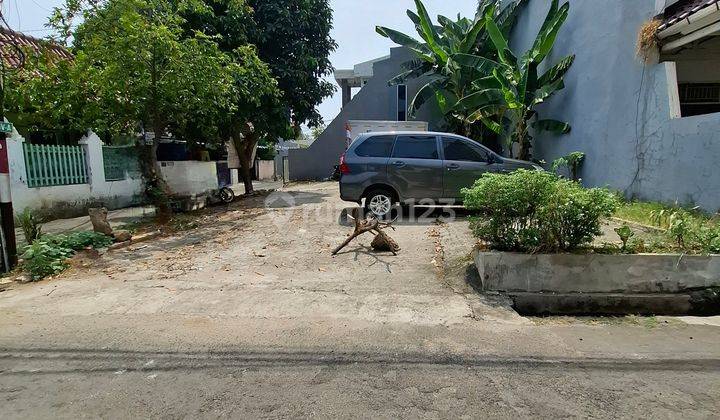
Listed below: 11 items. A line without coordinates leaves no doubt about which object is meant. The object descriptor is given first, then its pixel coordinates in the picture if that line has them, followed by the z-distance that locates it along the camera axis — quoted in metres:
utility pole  5.72
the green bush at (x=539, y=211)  4.65
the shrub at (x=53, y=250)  5.66
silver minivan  8.40
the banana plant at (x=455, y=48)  13.41
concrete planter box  4.58
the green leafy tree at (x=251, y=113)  10.45
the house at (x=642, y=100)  7.02
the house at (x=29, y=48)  7.71
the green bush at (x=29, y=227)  6.41
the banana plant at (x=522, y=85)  11.05
